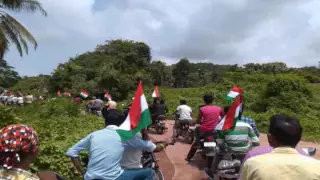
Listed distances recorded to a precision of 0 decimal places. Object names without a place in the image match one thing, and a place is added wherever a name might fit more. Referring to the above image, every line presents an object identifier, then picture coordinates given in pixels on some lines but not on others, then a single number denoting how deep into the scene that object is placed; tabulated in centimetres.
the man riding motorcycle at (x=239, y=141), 373
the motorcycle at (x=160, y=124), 808
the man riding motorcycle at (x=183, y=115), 668
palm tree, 961
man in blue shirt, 233
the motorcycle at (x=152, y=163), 324
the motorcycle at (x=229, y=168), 339
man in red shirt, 497
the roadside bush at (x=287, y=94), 1287
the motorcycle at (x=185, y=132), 686
